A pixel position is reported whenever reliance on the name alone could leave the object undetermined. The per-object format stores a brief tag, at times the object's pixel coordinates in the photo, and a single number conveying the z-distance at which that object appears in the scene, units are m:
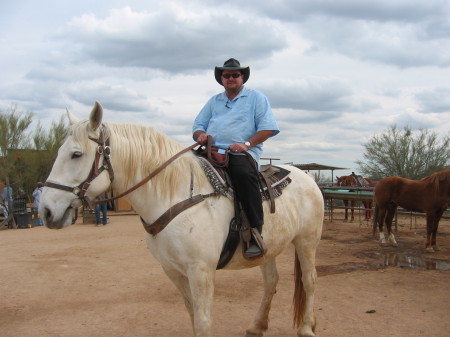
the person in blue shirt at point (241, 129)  3.24
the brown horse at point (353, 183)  16.33
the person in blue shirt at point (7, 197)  16.08
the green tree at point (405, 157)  20.73
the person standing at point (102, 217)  15.68
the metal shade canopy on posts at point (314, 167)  20.58
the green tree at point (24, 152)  17.20
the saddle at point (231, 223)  3.20
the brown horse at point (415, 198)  9.38
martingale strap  2.94
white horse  2.75
